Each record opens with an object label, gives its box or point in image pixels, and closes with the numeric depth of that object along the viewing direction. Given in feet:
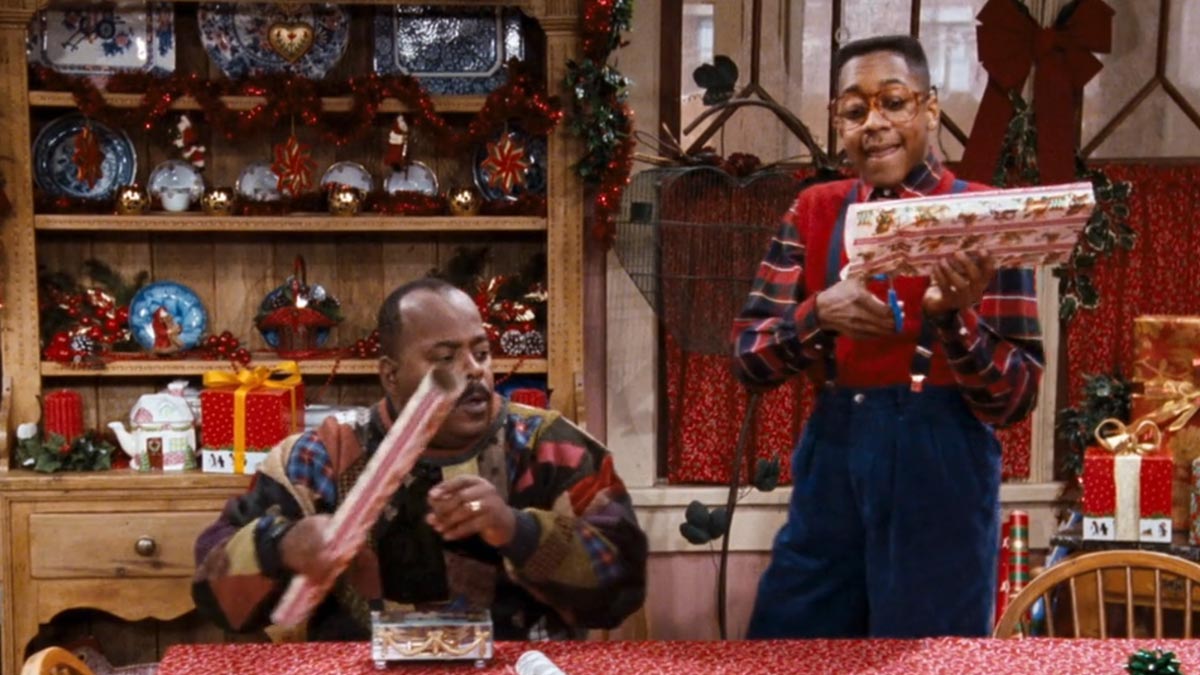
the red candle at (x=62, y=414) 21.29
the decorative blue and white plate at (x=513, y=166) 21.81
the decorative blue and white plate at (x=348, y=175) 22.20
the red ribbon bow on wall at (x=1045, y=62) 21.74
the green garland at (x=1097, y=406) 21.74
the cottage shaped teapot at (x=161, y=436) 20.99
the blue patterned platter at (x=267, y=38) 21.66
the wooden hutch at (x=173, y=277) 20.51
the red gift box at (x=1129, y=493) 18.66
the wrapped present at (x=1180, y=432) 19.34
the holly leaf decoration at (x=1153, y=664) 9.94
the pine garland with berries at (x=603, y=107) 20.49
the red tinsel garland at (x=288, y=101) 20.83
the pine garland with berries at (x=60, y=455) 20.68
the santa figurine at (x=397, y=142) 21.67
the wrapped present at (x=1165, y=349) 19.42
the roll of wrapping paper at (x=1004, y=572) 20.34
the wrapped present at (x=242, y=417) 20.57
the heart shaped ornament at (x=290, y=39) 21.48
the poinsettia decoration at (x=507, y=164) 21.80
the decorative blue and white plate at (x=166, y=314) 21.98
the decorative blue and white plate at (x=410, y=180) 22.38
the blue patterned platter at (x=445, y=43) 22.07
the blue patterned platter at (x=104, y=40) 21.57
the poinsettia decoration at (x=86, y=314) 21.29
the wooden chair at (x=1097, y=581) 12.48
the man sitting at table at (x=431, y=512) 12.50
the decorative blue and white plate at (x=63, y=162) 21.81
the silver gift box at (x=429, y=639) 10.58
